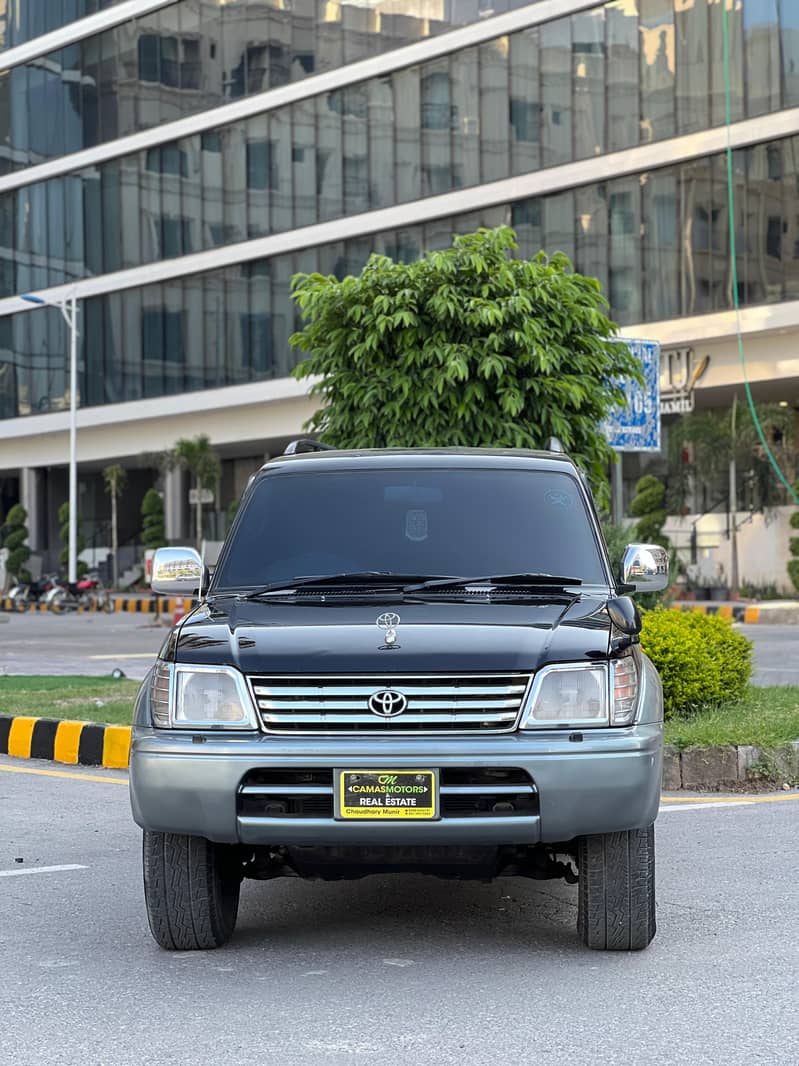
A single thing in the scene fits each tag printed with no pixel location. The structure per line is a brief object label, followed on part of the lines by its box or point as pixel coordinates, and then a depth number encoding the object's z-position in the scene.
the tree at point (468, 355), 13.84
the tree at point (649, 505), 35.91
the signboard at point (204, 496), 45.62
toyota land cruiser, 5.26
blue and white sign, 15.55
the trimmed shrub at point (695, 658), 11.13
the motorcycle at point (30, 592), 41.69
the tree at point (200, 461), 44.62
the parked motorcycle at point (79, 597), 39.56
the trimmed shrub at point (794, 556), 31.97
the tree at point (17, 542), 51.56
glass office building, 33.25
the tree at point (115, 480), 49.88
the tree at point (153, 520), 50.19
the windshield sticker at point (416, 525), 6.59
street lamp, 41.22
